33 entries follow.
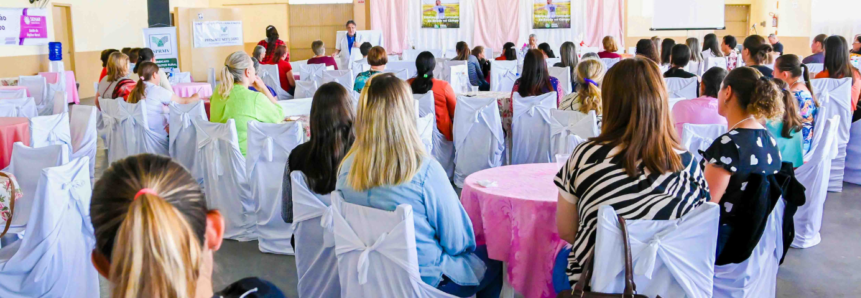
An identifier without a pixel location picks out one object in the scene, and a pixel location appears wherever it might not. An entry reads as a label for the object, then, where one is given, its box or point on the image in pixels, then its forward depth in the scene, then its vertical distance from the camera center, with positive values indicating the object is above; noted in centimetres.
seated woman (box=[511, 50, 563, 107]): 551 -11
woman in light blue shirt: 248 -39
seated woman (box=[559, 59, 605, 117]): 461 -18
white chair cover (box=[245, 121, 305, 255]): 412 -60
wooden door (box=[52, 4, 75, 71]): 1276 +74
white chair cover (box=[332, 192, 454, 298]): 232 -61
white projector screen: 1438 +89
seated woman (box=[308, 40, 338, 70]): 936 +13
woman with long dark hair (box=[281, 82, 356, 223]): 306 -30
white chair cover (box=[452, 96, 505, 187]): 554 -55
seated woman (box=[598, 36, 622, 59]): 879 +16
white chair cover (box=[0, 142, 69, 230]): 337 -44
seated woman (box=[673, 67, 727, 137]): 412 -28
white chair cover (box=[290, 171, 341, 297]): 309 -78
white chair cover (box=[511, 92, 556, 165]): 545 -50
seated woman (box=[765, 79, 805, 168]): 334 -35
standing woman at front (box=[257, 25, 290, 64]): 970 +33
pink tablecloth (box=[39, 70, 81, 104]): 1148 -24
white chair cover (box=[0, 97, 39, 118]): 571 -27
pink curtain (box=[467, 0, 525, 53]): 1462 +83
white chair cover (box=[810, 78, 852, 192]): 523 -32
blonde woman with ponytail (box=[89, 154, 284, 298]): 107 -25
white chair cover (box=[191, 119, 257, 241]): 442 -66
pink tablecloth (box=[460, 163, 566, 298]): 279 -65
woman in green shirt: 458 -20
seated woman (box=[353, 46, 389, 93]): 658 +4
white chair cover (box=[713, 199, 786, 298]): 296 -88
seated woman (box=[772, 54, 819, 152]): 424 -18
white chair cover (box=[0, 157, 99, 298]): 286 -69
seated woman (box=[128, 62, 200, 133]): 566 -20
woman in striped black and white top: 217 -30
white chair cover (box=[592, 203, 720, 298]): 209 -56
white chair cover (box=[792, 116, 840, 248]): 419 -82
